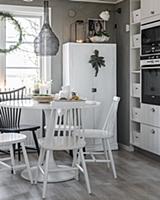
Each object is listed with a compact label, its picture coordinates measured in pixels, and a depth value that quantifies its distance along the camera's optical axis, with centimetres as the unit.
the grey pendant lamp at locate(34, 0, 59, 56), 463
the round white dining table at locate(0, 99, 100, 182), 382
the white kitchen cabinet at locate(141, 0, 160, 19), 481
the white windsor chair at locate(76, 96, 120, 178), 429
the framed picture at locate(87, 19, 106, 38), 589
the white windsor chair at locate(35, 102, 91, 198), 358
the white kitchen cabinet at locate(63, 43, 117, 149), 552
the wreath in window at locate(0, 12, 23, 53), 559
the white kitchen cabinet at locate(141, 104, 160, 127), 487
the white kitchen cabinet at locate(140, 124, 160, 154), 491
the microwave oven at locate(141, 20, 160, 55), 485
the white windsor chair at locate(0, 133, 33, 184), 377
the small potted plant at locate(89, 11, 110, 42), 570
